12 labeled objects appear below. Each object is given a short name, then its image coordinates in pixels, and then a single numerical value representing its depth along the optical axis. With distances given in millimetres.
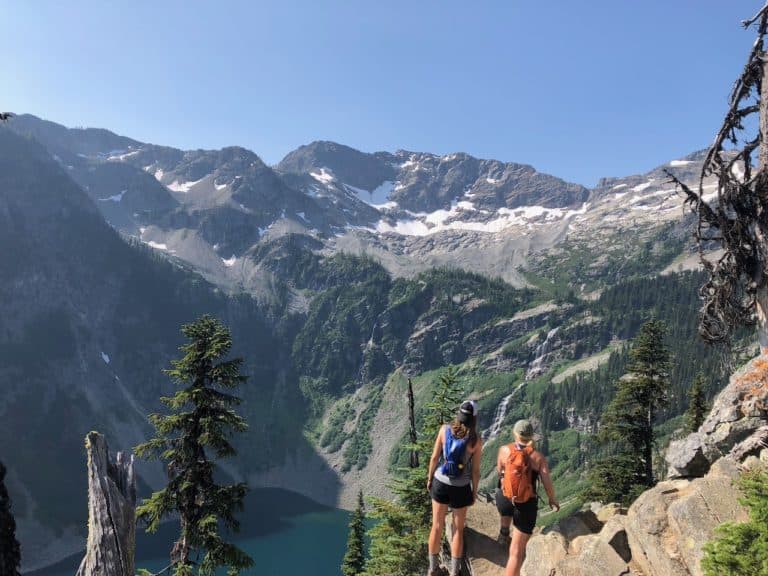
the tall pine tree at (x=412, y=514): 21453
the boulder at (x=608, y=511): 16608
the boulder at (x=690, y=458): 17547
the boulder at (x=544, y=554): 13641
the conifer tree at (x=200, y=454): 17500
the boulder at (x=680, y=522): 12328
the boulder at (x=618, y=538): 13445
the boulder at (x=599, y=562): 12847
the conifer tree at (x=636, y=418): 28844
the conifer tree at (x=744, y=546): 8797
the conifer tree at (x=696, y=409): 36844
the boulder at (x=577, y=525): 15289
